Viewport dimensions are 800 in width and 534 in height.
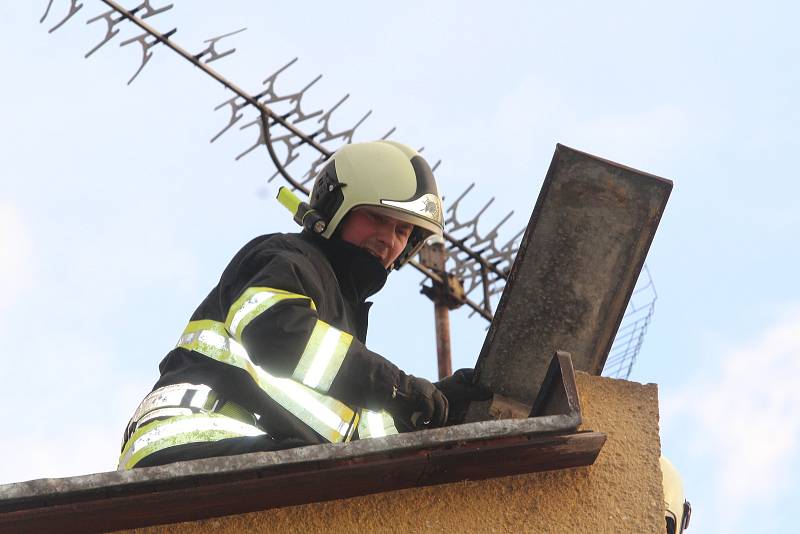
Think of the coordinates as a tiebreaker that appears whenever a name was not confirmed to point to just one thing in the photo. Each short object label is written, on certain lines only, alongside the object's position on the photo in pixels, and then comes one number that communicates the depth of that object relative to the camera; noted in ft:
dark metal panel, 28.43
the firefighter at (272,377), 24.38
